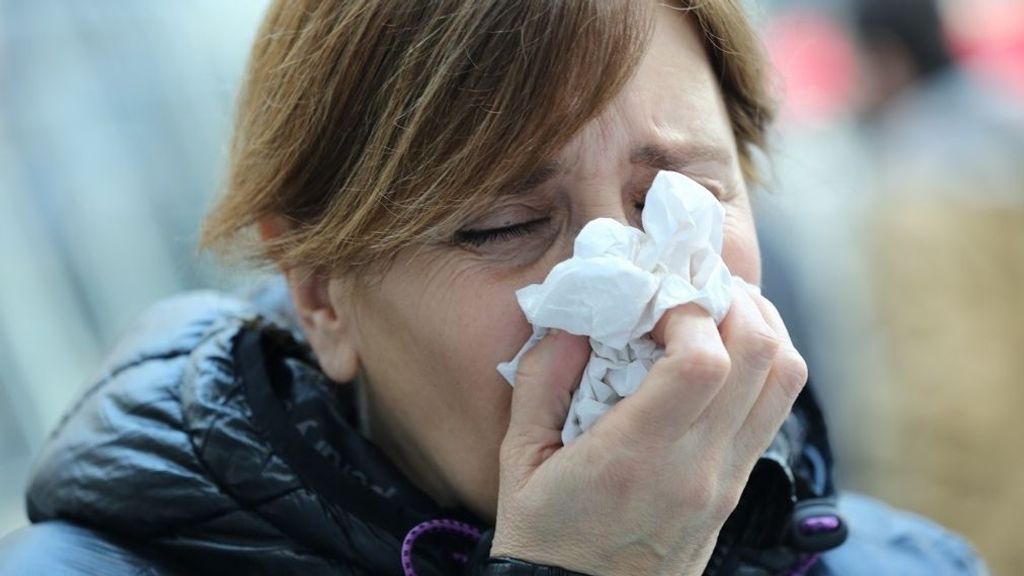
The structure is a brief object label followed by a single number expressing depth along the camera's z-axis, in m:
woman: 1.69
